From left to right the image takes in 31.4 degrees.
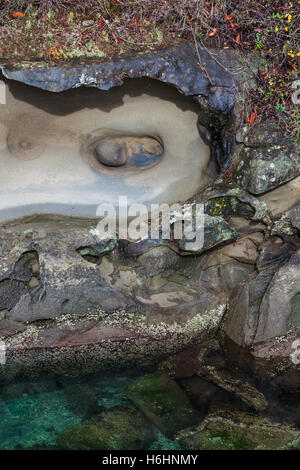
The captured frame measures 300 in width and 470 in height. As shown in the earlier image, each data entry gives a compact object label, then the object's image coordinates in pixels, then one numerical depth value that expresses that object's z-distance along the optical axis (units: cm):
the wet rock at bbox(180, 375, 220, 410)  458
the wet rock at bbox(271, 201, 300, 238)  516
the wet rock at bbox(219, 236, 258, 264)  538
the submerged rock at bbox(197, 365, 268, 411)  457
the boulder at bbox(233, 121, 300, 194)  504
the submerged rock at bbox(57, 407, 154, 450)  421
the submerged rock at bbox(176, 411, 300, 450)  418
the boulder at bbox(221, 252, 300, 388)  503
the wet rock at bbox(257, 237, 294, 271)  526
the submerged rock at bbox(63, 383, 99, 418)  453
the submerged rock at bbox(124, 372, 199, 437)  440
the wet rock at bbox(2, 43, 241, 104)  479
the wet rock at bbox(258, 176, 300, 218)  520
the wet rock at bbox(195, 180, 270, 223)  511
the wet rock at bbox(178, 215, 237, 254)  520
